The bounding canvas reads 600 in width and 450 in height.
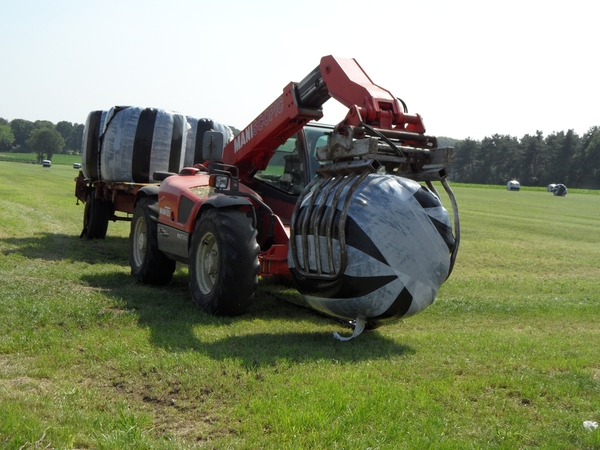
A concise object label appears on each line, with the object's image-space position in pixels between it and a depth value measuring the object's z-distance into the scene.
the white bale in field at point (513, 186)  77.69
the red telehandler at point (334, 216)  6.27
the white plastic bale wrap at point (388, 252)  6.21
